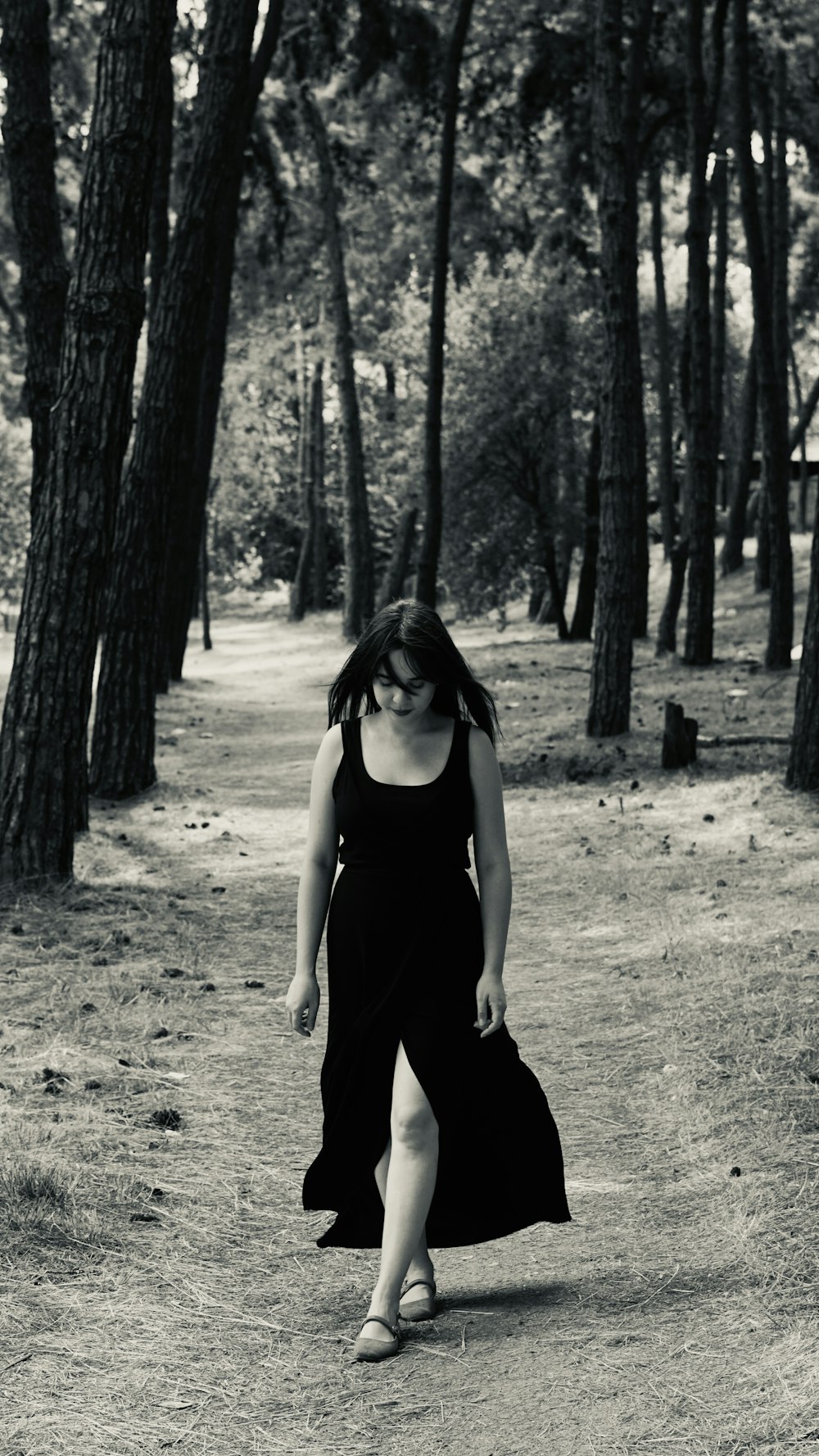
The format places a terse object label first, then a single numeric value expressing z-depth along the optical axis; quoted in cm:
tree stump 1331
